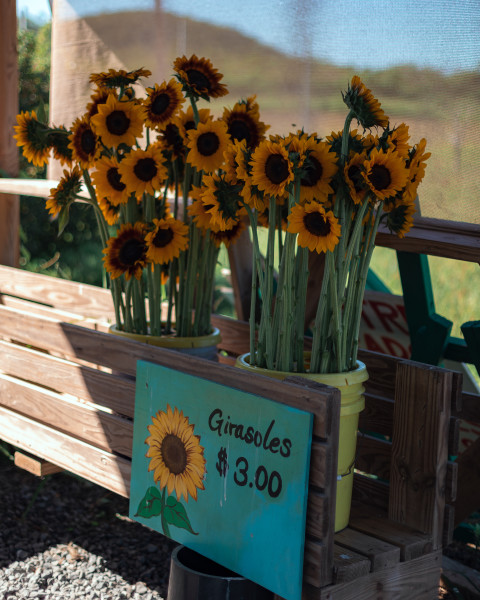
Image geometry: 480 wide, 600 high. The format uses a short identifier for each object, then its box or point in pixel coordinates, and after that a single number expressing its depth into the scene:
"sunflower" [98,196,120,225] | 3.82
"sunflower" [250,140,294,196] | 3.16
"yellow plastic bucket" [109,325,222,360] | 3.74
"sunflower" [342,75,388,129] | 3.23
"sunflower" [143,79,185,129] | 3.64
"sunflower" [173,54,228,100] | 3.61
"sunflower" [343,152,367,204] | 3.21
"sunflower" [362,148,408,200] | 3.16
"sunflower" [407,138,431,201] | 3.27
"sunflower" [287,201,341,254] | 3.14
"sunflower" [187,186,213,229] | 3.57
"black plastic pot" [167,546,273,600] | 3.23
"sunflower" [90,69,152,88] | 3.68
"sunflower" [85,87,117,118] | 3.72
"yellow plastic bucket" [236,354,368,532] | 3.26
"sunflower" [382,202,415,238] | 3.35
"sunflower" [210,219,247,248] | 3.78
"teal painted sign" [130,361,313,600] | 3.10
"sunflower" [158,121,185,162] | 3.75
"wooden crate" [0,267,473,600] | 3.10
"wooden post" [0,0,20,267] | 4.96
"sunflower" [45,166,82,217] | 3.77
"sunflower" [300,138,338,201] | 3.20
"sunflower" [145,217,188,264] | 3.63
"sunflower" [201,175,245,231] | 3.34
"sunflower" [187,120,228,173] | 3.54
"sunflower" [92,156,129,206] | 3.67
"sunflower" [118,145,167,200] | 3.61
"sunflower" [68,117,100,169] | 3.69
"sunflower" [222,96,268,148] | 3.62
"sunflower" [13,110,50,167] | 3.77
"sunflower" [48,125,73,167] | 3.83
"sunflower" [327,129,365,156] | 3.29
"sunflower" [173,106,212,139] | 3.65
